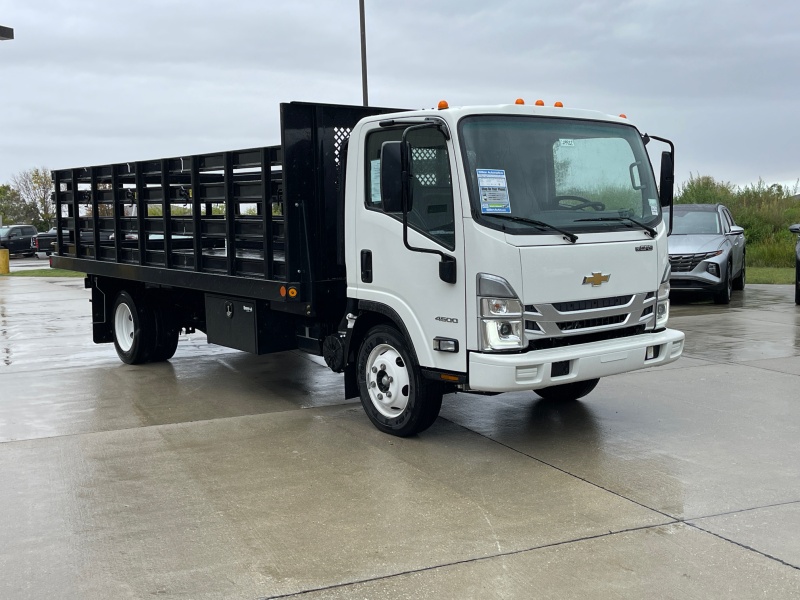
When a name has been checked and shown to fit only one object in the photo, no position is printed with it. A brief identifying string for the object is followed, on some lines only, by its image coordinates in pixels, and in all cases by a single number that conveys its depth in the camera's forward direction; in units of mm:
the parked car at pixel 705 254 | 15523
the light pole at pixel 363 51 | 24602
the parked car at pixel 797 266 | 14200
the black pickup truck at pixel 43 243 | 45312
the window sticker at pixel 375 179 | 6922
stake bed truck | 6156
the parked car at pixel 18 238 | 46562
